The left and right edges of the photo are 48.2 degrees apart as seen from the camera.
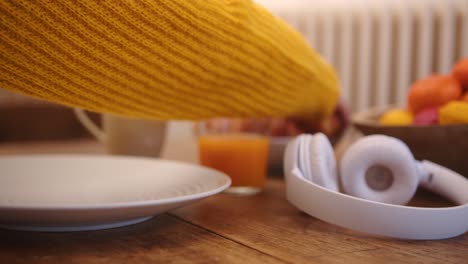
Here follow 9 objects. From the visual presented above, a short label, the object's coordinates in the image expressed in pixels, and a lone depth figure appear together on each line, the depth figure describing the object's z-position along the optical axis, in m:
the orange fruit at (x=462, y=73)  0.73
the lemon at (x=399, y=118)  0.76
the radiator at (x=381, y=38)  2.43
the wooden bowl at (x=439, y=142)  0.64
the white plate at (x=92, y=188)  0.39
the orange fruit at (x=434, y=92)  0.72
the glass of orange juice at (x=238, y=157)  0.69
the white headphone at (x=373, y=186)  0.44
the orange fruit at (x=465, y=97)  0.70
